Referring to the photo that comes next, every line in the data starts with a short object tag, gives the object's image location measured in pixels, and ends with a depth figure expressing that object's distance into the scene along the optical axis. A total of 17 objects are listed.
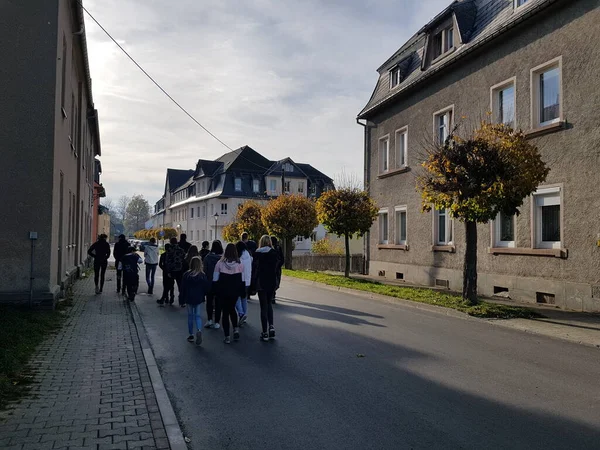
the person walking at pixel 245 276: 10.13
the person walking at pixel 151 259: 15.59
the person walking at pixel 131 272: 14.22
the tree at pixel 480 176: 11.79
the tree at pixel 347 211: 21.38
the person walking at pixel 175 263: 13.62
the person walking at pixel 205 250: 12.77
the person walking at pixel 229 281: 8.77
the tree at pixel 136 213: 141.75
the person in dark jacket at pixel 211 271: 10.29
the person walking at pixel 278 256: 12.73
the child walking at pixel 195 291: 8.71
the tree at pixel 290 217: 27.86
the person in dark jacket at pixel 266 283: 8.80
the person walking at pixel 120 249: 15.67
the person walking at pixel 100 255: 15.67
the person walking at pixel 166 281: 13.77
